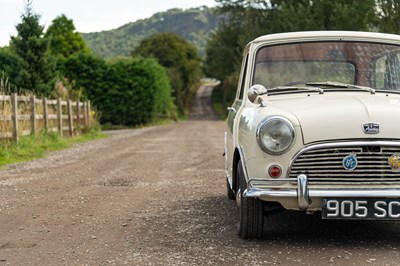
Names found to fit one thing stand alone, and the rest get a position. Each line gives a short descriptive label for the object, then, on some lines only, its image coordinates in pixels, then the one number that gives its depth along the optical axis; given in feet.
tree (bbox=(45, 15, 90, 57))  188.03
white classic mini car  12.59
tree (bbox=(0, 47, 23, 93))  68.18
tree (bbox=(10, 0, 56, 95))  67.97
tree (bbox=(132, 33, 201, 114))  207.10
